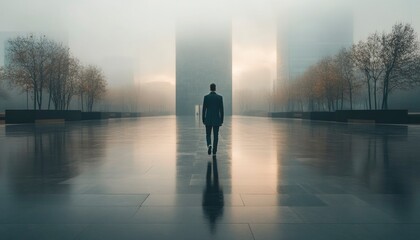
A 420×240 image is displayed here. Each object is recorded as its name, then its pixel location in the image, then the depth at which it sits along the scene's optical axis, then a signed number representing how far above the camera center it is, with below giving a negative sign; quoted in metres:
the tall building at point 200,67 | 163.62 +20.49
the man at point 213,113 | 10.82 -0.09
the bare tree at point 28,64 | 45.31 +6.31
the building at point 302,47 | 182.50 +34.10
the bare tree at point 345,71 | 52.88 +5.99
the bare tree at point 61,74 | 48.89 +5.52
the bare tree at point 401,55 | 39.03 +6.14
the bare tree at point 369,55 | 41.69 +6.58
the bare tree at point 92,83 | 62.56 +5.24
